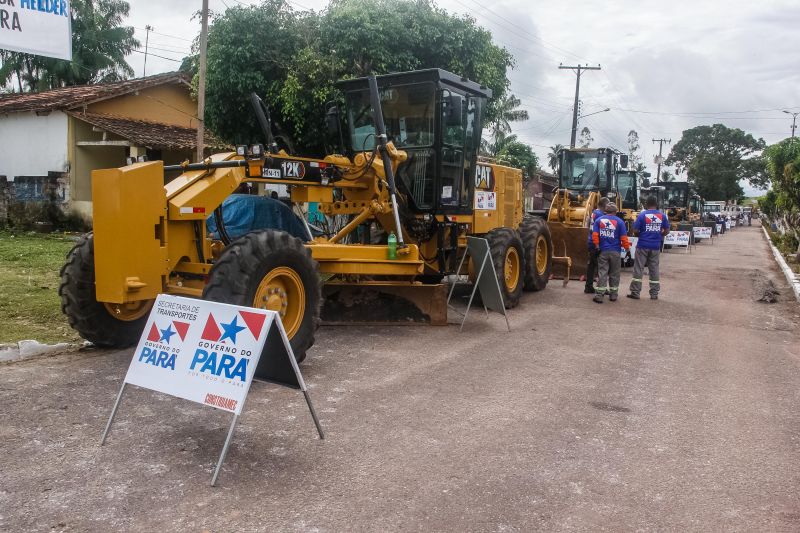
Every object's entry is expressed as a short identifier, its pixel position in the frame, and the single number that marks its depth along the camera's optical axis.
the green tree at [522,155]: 42.97
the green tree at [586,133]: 51.67
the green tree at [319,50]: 14.45
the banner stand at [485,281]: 8.90
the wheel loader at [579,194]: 14.59
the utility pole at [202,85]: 13.57
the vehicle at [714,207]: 54.57
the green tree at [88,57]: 34.62
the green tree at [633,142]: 69.69
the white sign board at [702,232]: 31.92
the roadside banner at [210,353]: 4.36
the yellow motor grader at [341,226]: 5.96
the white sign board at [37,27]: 5.76
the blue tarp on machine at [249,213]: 8.91
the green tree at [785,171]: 20.81
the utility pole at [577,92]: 37.96
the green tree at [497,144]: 43.05
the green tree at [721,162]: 83.31
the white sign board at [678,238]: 25.20
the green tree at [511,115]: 45.97
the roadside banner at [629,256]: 16.12
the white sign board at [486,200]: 10.65
